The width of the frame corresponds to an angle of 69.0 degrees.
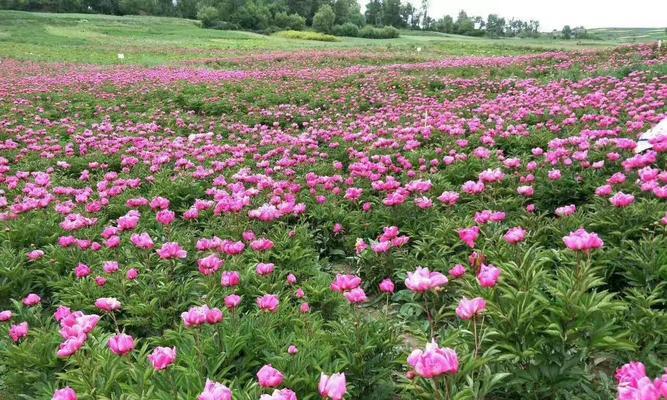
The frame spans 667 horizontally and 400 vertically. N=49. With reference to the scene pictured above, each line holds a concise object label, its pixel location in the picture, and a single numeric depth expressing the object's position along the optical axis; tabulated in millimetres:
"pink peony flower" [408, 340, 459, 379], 1871
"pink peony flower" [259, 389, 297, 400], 1889
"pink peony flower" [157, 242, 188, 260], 3863
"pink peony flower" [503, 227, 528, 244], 3223
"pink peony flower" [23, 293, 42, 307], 3822
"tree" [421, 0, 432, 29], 138725
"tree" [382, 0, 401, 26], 119125
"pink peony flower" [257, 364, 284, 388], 2277
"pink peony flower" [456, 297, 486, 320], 2311
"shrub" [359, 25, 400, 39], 78375
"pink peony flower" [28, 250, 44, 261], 4590
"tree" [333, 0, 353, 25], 103950
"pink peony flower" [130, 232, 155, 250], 4055
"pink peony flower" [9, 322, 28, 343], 3277
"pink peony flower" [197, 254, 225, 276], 3508
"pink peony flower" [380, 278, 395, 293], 3199
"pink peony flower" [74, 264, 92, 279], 4014
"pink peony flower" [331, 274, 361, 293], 3043
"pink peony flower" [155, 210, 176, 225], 4555
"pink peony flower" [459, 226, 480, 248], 3304
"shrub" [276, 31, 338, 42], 62072
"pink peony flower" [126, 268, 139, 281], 4012
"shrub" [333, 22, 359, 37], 85062
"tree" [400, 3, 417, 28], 123125
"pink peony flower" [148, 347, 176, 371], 2436
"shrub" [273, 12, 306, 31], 90125
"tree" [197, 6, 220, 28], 81812
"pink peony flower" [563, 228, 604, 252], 2645
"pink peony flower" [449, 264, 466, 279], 3129
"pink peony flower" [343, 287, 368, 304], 2994
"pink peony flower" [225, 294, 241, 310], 3160
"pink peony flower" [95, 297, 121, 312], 3145
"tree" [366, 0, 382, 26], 120688
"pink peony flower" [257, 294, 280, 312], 3131
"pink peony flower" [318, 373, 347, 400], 1979
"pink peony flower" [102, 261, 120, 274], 4047
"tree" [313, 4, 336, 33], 88812
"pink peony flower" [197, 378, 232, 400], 2002
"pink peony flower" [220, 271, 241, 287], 3399
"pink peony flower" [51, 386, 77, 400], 2240
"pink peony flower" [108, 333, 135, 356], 2525
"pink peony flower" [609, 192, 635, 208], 3709
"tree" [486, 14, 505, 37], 133825
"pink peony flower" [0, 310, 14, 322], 3646
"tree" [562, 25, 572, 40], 101875
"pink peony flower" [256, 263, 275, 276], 3672
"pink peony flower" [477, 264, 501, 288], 2541
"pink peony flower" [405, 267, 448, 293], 2486
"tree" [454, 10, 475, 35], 106812
